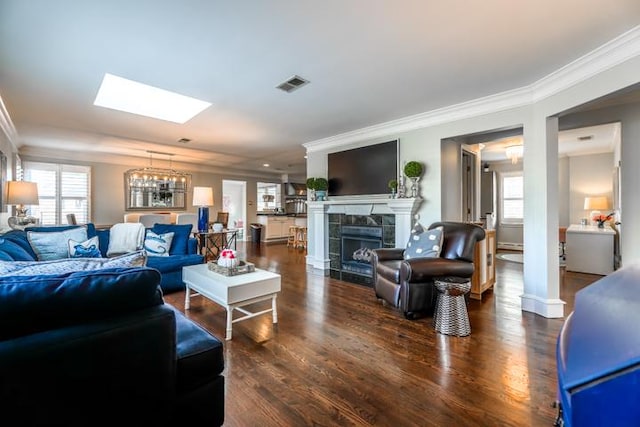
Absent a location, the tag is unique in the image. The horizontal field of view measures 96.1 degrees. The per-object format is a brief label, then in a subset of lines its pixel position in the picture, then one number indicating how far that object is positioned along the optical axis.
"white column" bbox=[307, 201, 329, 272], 5.16
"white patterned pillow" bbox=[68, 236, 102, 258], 3.29
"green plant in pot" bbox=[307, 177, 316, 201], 5.20
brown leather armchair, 2.88
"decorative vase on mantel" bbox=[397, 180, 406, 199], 4.18
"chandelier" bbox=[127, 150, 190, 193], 7.51
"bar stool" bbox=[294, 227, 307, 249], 8.26
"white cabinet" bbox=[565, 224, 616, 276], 4.67
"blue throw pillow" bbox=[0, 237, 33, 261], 2.23
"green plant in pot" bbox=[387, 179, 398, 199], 4.18
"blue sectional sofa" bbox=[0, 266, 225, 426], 0.90
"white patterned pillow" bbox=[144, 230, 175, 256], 3.98
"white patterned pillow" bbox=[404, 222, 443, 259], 3.21
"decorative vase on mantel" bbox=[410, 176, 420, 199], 4.07
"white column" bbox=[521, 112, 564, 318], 3.00
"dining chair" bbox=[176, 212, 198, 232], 5.93
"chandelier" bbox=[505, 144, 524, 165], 4.97
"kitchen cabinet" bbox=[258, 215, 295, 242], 9.38
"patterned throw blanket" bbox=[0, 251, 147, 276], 1.29
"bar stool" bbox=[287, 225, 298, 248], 8.41
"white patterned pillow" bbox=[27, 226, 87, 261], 3.12
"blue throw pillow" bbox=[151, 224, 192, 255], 4.20
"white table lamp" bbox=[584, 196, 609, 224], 5.92
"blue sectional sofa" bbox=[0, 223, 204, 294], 2.93
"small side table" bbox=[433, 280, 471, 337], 2.56
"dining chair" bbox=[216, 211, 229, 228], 7.44
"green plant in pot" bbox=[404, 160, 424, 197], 3.94
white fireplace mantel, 4.09
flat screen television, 4.38
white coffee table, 2.50
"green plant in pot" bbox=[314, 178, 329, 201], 5.14
